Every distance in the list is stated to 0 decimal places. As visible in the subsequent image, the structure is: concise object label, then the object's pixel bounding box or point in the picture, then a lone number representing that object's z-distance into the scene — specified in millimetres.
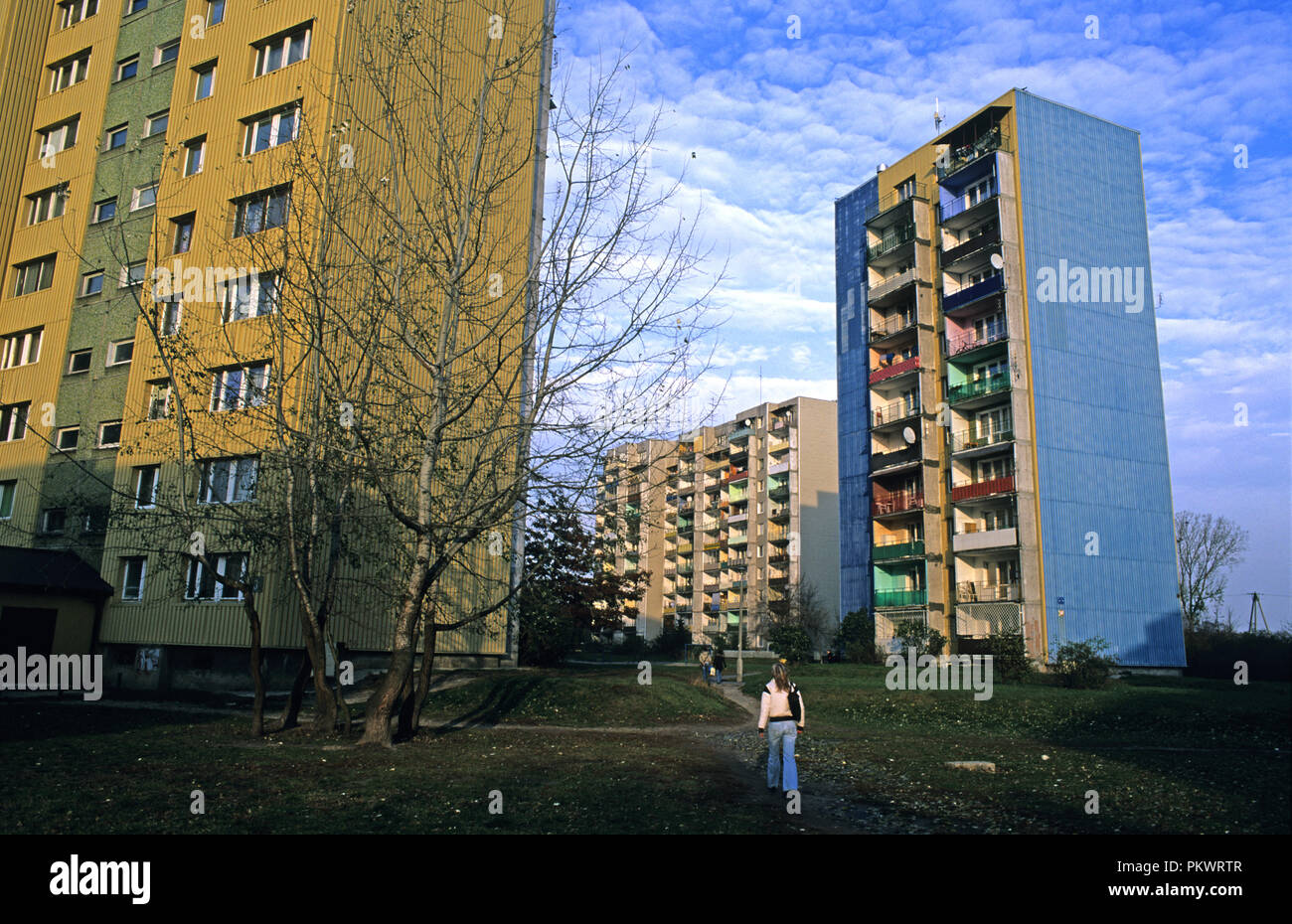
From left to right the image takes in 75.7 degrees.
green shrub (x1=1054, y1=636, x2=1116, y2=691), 31002
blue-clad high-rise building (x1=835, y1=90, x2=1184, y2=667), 41750
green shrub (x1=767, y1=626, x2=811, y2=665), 50281
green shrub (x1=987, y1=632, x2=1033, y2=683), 34062
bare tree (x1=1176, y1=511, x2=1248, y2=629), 59156
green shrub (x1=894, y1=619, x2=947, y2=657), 42094
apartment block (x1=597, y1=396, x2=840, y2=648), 86812
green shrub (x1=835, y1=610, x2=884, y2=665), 47406
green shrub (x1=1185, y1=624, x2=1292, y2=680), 19766
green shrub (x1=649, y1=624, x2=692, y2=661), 80562
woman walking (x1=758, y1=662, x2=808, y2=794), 11391
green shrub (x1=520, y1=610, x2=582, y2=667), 35531
